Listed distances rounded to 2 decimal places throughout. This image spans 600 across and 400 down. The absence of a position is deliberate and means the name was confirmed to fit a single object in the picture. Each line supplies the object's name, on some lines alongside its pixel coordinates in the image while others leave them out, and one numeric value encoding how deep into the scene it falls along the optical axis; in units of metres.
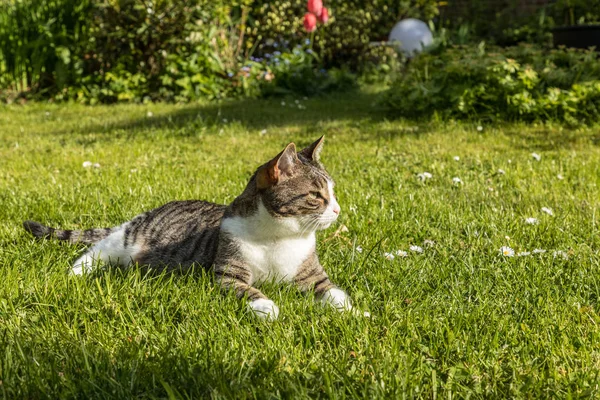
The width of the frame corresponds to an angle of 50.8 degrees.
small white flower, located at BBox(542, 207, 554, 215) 3.94
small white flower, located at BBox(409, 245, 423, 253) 3.31
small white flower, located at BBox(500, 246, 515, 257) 3.21
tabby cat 2.72
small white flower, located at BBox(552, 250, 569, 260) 3.17
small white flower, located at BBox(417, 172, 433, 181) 4.83
